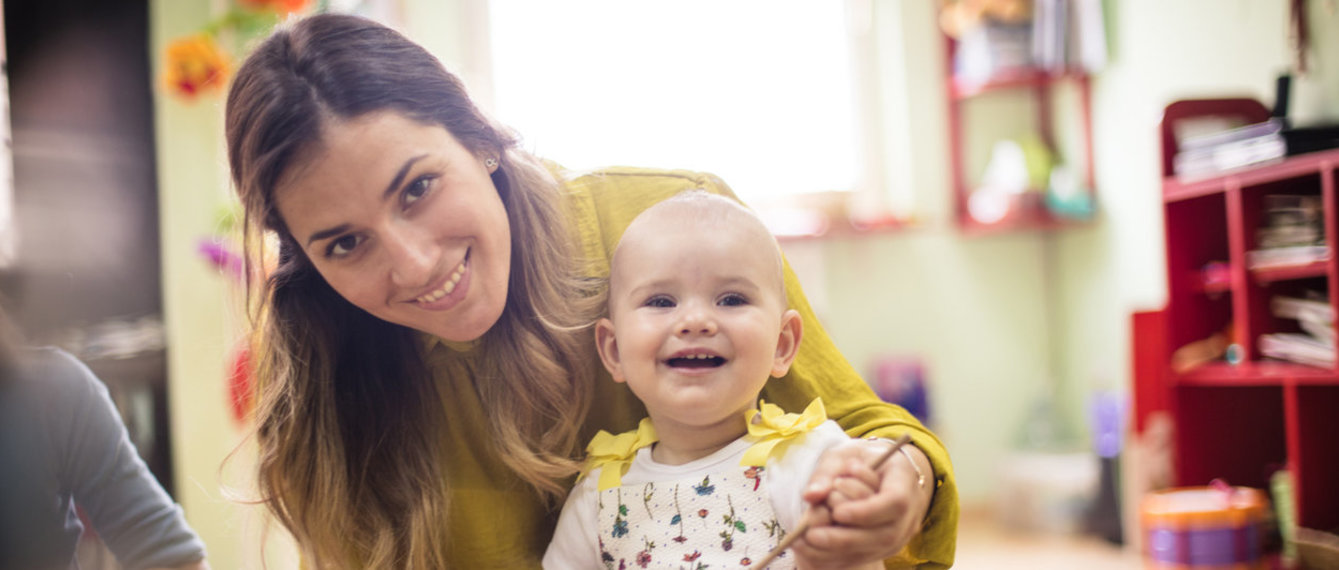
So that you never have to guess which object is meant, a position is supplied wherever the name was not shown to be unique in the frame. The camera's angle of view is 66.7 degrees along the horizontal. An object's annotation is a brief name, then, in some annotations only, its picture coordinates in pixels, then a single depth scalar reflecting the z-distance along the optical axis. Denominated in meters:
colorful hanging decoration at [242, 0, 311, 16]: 1.69
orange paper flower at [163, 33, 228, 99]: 1.51
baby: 0.73
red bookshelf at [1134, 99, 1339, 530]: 2.32
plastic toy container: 2.31
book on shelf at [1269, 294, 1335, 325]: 2.16
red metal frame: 3.31
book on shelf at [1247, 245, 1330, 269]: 2.12
